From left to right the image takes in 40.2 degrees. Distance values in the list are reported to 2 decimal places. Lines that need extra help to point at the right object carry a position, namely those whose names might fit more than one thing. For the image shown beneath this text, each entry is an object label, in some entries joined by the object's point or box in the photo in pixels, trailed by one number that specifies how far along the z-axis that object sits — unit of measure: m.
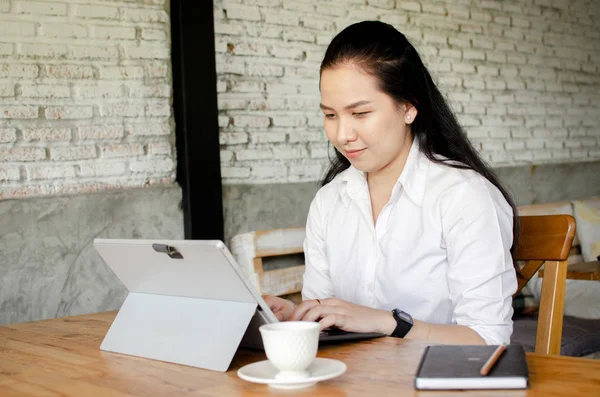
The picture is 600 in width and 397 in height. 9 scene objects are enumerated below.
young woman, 1.79
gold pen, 1.14
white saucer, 1.19
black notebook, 1.13
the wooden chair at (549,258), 1.80
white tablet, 1.38
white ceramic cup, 1.18
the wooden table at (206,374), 1.18
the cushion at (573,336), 3.44
